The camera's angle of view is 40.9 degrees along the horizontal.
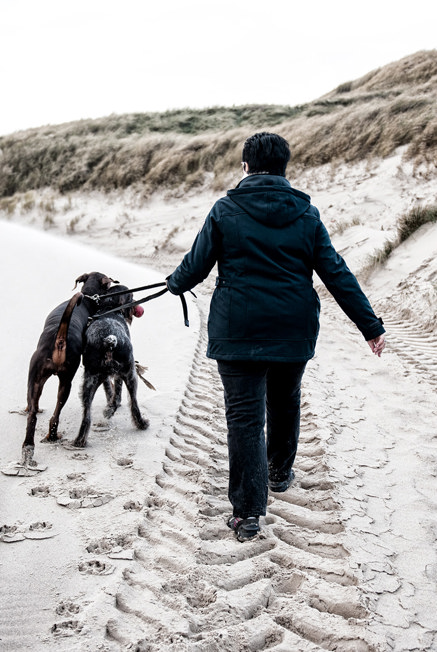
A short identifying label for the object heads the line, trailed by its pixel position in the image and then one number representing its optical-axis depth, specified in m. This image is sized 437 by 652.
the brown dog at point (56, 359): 3.90
